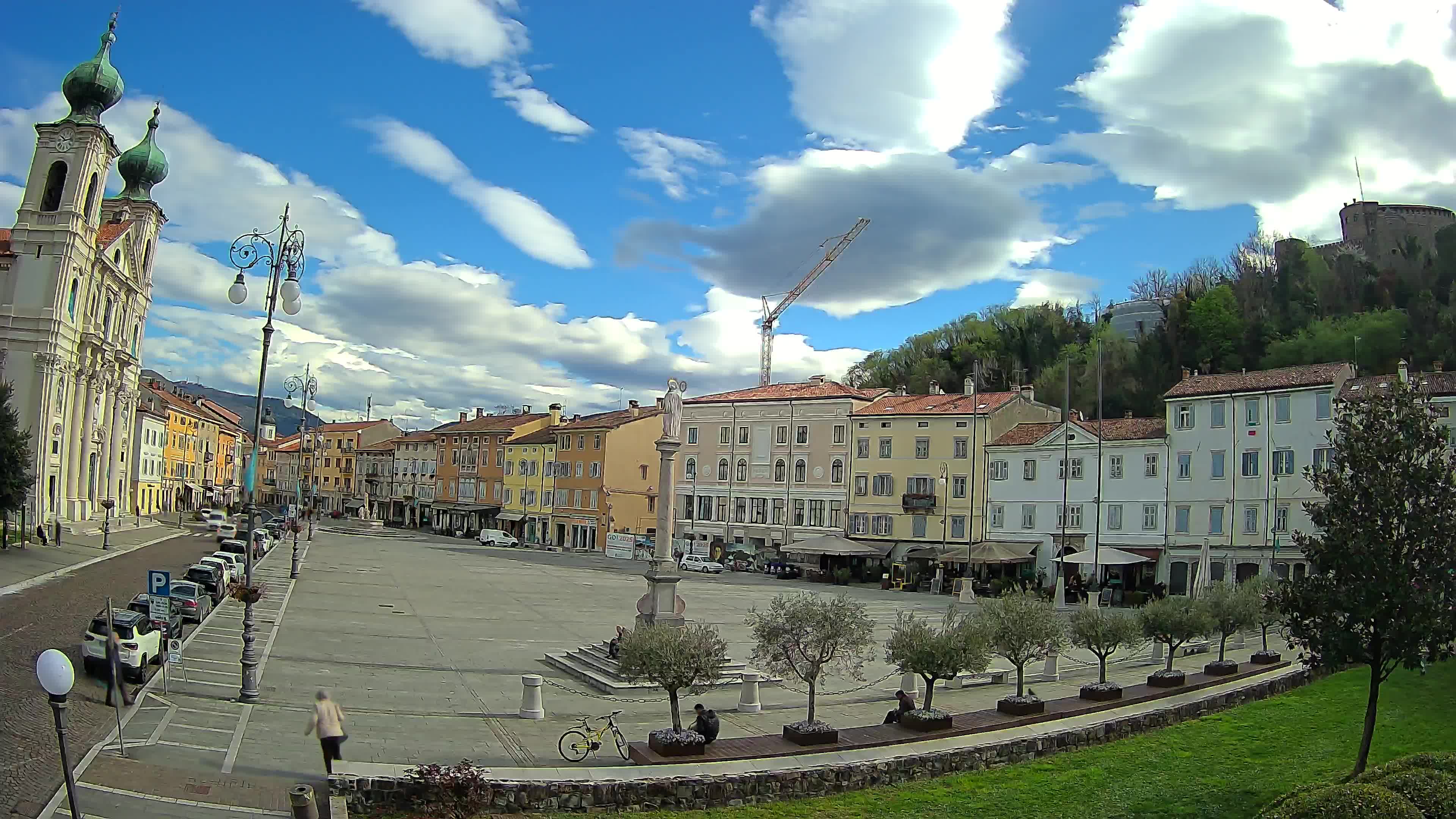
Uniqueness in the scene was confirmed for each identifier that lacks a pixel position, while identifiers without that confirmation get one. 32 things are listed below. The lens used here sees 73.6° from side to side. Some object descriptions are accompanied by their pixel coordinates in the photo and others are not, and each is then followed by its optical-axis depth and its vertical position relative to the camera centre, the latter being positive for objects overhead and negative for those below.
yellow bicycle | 15.02 -4.23
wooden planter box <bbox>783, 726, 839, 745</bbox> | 15.70 -4.10
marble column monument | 23.17 -1.93
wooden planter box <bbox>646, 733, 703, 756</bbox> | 14.73 -4.09
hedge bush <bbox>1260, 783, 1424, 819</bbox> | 9.38 -2.96
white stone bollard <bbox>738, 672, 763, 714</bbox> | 19.70 -4.39
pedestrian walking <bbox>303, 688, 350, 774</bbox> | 13.22 -3.55
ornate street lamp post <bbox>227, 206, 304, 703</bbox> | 18.42 +3.17
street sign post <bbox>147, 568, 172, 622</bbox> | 20.59 -2.91
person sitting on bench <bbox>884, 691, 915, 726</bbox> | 17.58 -3.97
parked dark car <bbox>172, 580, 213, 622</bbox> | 27.23 -3.87
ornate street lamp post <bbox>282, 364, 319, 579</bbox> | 50.62 +3.44
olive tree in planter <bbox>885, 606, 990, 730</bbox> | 17.27 -2.99
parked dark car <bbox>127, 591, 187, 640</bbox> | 22.72 -3.81
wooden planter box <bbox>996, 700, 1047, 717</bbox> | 18.55 -4.15
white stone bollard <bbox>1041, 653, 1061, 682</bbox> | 24.34 -4.56
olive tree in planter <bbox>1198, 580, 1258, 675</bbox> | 23.64 -2.79
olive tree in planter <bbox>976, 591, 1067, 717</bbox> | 19.02 -2.76
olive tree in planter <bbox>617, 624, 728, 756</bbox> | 15.37 -2.86
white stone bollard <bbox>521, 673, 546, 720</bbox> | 18.41 -4.27
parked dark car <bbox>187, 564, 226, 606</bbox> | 32.72 -3.91
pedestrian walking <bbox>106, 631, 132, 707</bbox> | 13.92 -3.06
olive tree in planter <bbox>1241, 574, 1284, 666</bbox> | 23.53 -2.80
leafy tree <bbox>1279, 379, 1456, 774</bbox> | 13.60 -0.69
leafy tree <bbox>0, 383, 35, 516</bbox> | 41.88 -0.29
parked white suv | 18.98 -3.78
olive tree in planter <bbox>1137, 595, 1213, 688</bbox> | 22.52 -2.94
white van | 80.81 -5.46
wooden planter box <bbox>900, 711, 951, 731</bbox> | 16.94 -4.11
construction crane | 128.12 +19.47
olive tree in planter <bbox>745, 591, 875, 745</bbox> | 16.66 -2.61
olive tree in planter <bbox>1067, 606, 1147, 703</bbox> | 21.23 -3.04
